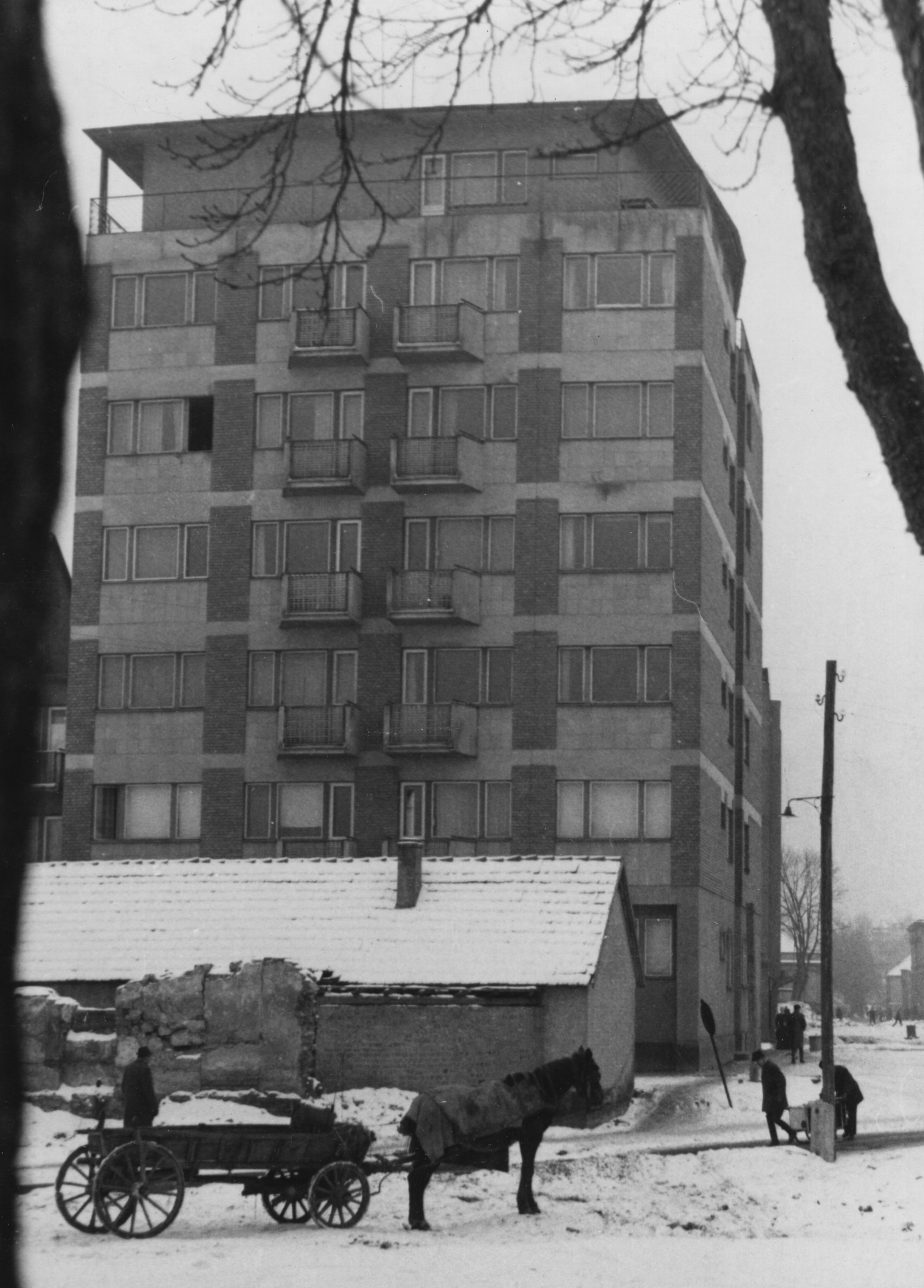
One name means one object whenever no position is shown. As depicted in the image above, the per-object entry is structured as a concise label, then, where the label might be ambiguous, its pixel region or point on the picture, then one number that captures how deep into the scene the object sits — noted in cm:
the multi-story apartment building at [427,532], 4669
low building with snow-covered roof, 2895
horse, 1688
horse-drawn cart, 1650
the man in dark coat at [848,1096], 2916
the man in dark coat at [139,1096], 1967
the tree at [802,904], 11062
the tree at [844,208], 770
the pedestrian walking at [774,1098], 2681
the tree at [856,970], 15400
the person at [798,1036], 5144
